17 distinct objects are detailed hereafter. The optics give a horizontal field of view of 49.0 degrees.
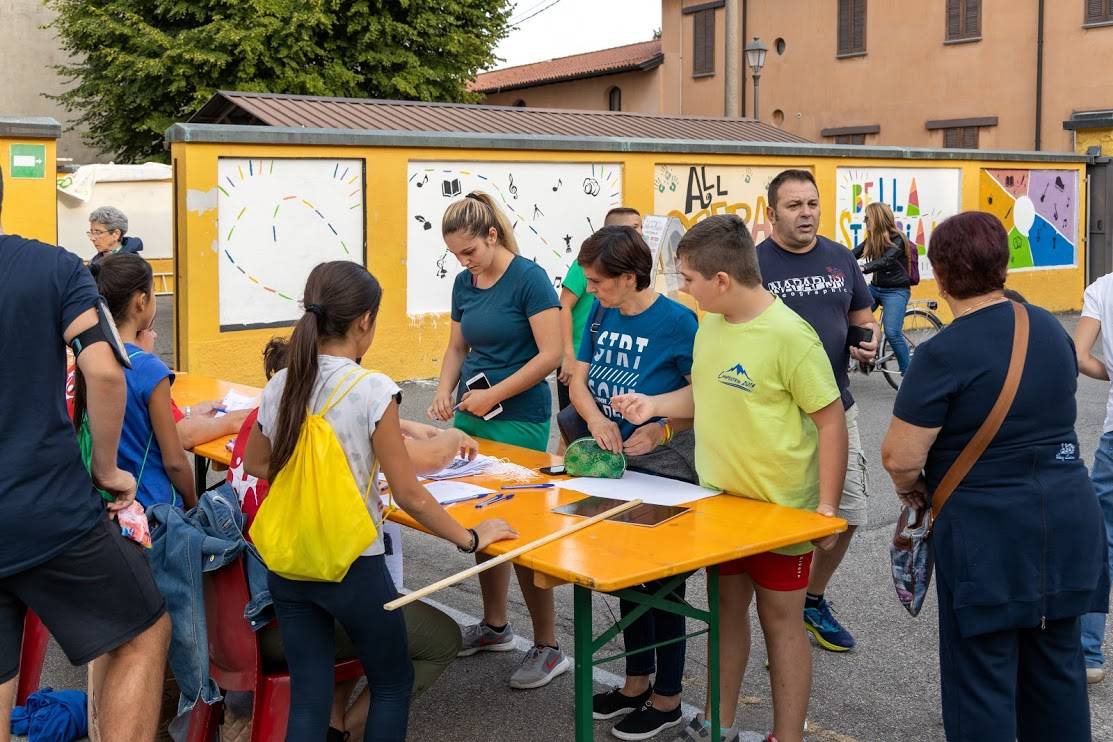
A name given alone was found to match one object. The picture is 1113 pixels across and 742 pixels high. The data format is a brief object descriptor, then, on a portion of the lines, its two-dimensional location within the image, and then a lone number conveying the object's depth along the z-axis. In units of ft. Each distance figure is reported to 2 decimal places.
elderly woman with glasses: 29.14
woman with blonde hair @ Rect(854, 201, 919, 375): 34.63
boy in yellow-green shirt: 11.60
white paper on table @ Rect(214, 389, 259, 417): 17.23
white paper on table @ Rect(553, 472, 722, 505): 12.40
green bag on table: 13.46
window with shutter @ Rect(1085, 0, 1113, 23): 81.82
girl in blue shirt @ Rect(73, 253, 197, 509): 12.34
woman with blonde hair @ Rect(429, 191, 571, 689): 14.79
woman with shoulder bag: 9.82
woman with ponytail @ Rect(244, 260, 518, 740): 9.96
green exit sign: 36.58
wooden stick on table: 9.80
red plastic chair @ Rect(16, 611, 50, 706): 13.37
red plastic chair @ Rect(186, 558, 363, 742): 11.37
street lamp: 70.74
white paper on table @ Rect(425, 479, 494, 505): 12.79
